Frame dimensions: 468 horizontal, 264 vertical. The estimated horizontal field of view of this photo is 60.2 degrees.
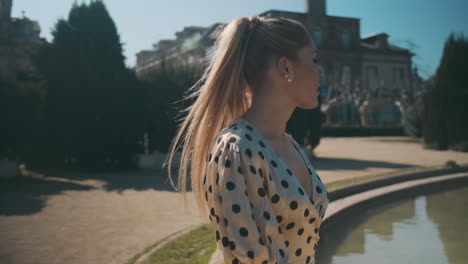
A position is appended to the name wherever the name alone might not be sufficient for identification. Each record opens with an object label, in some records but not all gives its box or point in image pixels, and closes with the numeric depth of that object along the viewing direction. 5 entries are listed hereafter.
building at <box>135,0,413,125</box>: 40.03
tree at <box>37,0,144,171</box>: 14.09
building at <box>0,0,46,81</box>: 21.27
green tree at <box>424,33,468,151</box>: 20.25
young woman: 1.31
